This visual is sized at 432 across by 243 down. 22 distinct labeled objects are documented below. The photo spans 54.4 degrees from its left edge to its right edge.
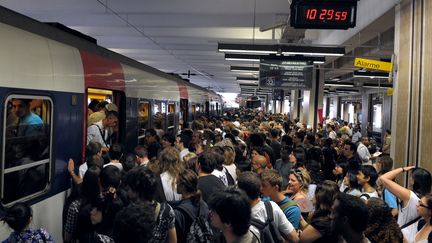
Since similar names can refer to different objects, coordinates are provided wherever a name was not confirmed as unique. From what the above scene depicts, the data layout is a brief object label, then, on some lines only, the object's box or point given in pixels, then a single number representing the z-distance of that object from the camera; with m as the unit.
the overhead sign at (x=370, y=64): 7.09
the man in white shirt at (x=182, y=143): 6.89
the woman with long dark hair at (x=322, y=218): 2.99
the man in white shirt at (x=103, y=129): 5.76
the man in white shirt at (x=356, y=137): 15.29
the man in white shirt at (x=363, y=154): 8.92
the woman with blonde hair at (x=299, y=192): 4.43
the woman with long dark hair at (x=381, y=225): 2.96
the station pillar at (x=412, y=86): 5.58
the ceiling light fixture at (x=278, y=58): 10.52
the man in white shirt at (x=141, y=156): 5.40
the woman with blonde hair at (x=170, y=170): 4.32
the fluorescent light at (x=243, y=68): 17.16
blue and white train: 3.44
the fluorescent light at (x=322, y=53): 8.75
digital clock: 5.80
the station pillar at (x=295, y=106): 25.51
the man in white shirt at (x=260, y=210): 3.34
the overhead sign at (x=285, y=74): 10.88
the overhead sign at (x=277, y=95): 28.39
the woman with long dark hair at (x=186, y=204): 3.43
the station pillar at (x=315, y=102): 18.91
